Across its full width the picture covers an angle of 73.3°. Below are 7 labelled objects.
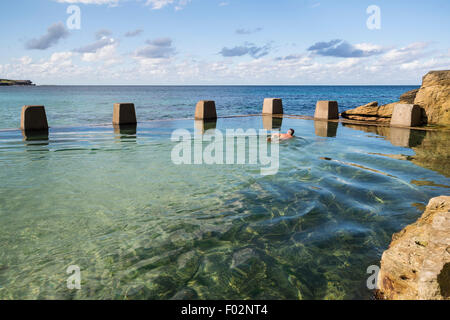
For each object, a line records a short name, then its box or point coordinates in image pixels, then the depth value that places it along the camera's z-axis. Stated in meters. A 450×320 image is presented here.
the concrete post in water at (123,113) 16.70
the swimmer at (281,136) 12.29
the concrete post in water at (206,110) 19.34
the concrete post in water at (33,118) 14.34
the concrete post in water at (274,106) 21.76
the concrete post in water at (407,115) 14.59
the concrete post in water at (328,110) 18.36
